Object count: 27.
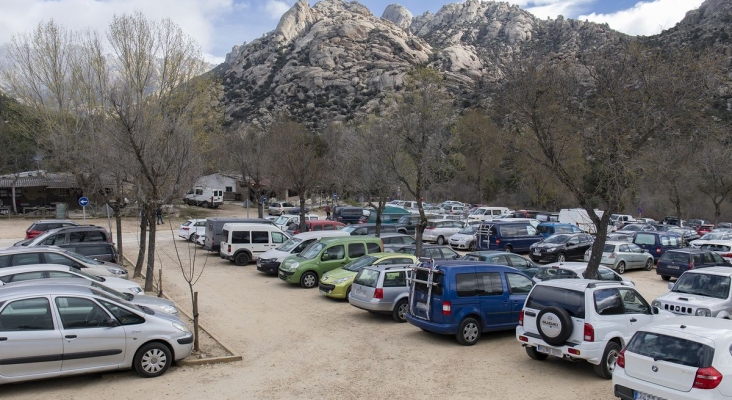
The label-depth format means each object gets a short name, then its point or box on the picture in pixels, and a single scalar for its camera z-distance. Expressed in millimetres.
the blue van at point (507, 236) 27719
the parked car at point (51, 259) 13617
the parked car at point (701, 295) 12125
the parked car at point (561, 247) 25172
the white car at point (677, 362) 6004
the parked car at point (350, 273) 15297
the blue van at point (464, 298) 10664
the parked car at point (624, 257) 23188
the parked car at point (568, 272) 15469
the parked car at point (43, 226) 26361
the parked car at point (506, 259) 17641
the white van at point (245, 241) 23125
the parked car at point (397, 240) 23109
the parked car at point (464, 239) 30172
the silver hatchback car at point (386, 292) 12820
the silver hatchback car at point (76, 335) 7621
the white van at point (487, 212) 42594
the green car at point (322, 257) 17766
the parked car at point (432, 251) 20188
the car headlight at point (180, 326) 8930
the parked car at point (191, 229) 31228
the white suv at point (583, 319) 8648
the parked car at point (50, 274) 11430
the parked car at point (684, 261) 19734
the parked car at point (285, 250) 20062
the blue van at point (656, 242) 25734
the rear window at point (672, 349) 6148
